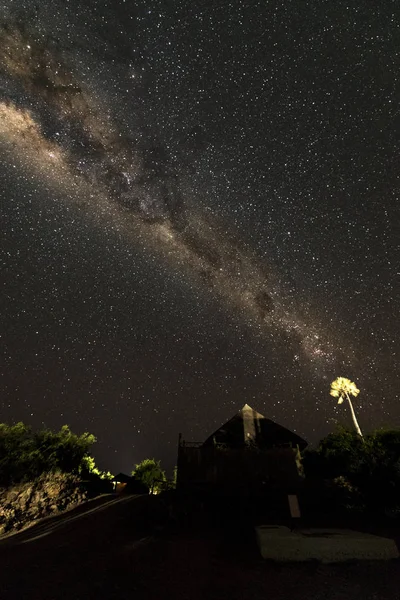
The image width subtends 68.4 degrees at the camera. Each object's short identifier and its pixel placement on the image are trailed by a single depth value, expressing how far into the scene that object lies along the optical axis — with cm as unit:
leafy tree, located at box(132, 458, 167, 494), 3509
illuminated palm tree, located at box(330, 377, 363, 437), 3350
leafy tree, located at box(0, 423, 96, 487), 1526
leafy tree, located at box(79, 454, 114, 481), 2045
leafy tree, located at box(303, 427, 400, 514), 1402
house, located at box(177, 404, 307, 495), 1741
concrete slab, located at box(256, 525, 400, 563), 908
